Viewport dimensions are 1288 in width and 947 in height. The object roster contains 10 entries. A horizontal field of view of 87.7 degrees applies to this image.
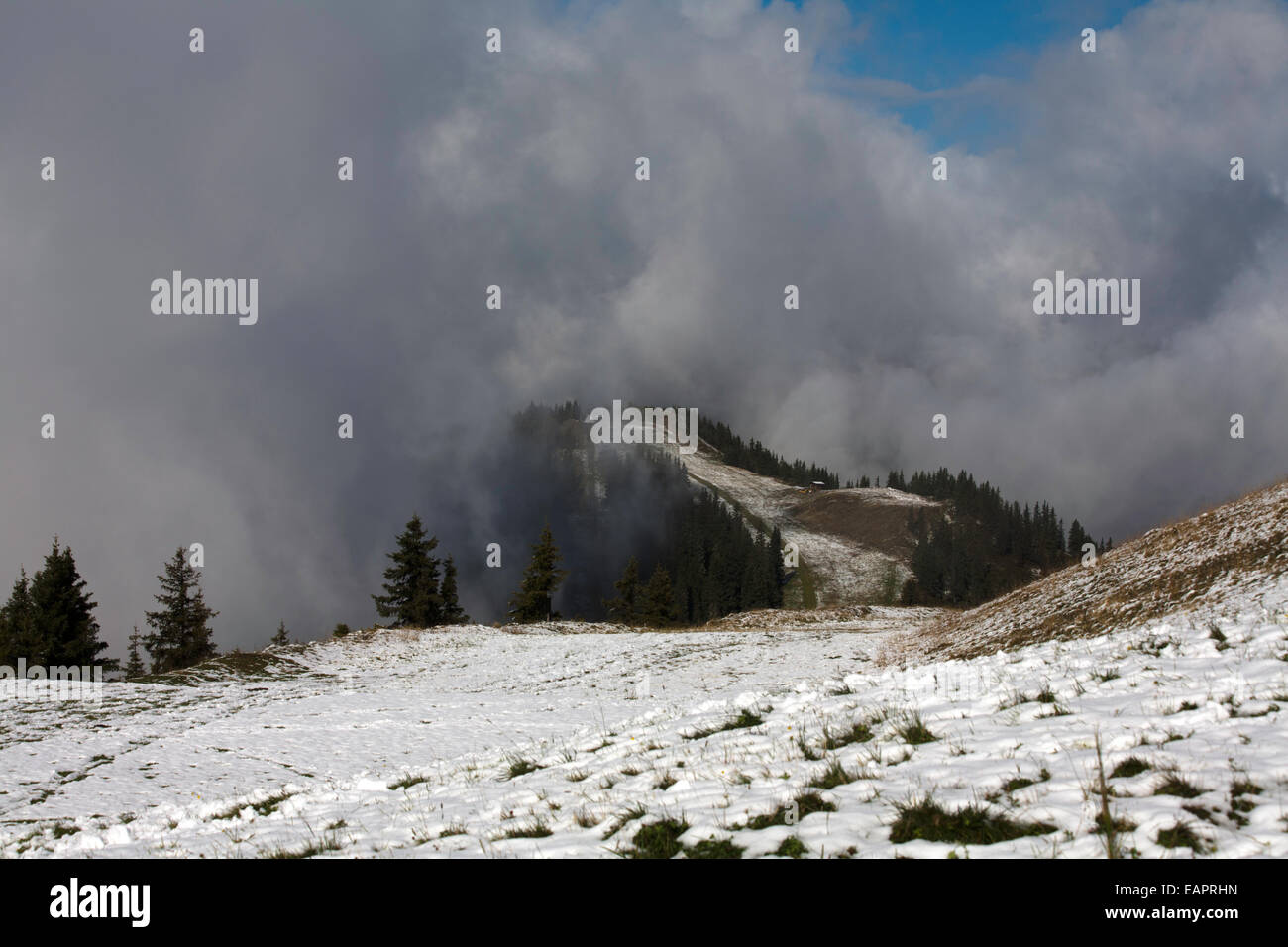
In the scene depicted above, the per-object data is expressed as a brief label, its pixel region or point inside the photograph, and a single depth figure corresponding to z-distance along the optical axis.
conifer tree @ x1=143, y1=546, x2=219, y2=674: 64.38
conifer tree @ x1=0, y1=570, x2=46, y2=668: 50.91
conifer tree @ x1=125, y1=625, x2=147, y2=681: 96.12
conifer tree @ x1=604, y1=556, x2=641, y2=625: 86.31
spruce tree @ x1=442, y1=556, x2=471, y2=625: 72.56
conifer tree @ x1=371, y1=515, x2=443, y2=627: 66.19
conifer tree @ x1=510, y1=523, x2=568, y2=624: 70.69
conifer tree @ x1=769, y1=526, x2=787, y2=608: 140.00
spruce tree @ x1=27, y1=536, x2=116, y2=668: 51.53
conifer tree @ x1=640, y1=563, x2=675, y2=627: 81.50
